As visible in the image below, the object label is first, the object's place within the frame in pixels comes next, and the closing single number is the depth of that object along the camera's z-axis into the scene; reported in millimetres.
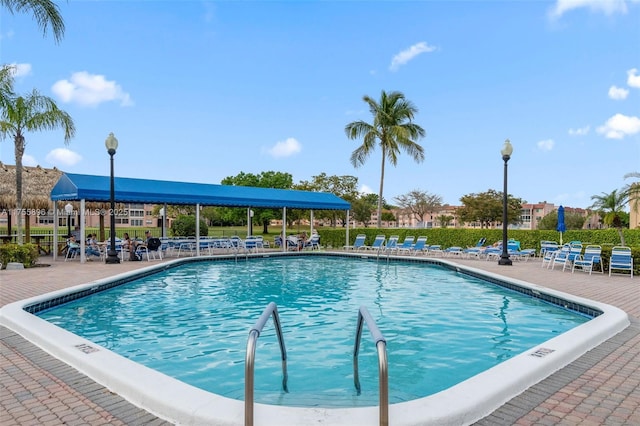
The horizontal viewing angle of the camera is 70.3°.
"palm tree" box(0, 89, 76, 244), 15688
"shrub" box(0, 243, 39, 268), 13352
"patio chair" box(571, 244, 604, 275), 12578
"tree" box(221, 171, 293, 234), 49775
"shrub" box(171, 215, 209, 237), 30031
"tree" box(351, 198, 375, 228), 57906
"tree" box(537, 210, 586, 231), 60531
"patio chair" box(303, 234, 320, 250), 22688
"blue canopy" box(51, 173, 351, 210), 15820
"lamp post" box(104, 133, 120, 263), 14516
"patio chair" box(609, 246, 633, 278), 12059
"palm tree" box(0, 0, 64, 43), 11164
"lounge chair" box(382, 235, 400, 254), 20344
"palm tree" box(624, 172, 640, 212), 21438
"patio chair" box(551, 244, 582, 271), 13227
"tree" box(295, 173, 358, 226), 48969
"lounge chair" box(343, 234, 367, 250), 23016
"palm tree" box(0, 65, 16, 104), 14719
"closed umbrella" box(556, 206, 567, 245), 17017
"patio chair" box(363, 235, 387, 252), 20734
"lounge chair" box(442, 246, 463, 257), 19000
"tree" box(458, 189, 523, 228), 58469
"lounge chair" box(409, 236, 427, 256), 19383
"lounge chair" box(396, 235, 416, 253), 20359
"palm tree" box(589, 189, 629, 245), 31477
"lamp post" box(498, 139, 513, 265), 14305
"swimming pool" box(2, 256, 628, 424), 3035
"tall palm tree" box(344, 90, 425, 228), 28281
